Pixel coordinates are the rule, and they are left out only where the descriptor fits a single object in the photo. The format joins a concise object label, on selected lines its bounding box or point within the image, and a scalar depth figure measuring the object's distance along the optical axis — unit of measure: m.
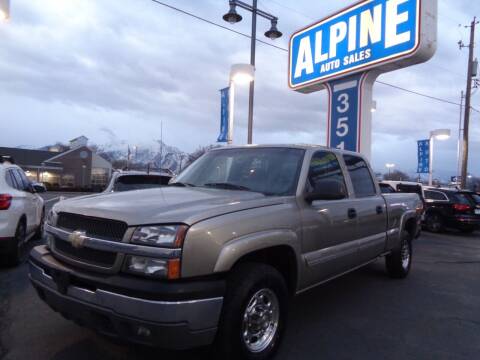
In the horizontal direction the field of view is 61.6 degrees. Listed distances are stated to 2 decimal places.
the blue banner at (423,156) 24.16
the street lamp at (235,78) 11.05
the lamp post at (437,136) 22.95
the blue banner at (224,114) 12.10
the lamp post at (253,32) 12.11
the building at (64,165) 55.06
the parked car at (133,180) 7.90
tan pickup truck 2.66
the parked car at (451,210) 13.87
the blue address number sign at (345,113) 11.06
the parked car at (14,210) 5.88
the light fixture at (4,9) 7.67
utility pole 22.45
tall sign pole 9.59
